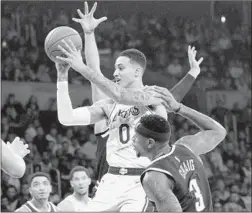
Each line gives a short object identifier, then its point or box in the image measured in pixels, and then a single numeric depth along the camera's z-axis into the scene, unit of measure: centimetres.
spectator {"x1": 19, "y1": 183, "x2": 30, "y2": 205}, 1718
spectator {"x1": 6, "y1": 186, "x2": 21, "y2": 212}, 1691
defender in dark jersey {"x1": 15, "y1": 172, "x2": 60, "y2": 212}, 1219
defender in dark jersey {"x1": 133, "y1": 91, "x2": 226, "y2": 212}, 609
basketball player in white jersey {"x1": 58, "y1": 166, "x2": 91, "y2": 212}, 1270
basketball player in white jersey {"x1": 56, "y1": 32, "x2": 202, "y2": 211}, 854
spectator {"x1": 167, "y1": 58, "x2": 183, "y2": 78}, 2366
